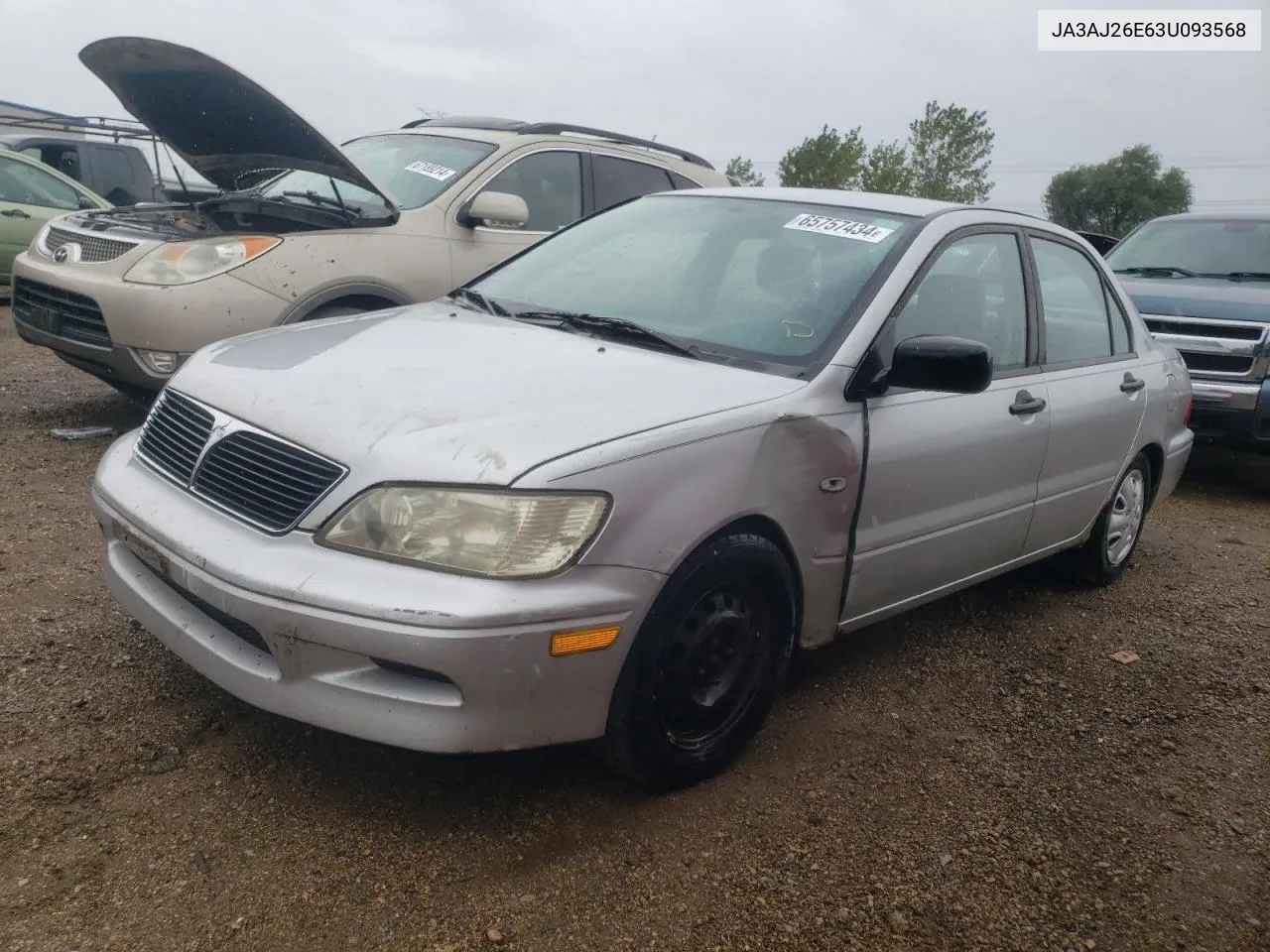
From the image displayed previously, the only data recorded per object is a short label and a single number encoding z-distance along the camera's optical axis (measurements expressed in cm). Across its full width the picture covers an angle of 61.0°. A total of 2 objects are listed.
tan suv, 489
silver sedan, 229
